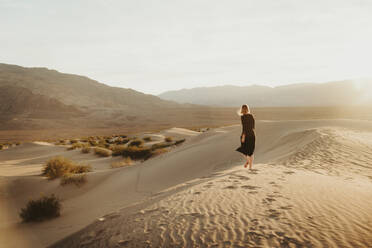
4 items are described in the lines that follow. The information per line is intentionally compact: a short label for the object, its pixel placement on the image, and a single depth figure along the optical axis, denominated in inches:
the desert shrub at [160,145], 699.0
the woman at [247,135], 280.1
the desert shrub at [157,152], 567.1
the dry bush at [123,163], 495.2
